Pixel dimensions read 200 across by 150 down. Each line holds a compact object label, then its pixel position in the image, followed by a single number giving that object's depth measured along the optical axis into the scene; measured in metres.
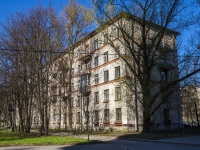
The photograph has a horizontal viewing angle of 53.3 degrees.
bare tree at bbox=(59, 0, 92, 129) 28.44
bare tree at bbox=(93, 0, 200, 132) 20.39
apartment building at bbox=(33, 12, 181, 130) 23.79
